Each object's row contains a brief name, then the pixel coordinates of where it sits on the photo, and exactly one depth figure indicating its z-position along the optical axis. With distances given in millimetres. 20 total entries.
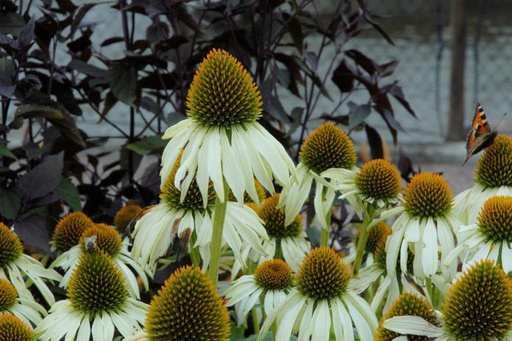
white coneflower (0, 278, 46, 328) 1462
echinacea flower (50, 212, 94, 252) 1582
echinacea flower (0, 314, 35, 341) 1399
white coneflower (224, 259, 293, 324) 1488
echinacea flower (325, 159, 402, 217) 1529
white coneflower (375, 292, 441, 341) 1379
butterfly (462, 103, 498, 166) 1538
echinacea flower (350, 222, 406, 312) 1499
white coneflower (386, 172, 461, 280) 1473
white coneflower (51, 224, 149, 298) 1501
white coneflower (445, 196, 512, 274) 1443
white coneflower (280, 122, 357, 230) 1532
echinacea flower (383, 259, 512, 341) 1353
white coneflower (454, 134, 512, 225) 1540
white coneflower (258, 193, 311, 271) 1560
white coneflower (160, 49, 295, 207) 1383
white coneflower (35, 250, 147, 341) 1423
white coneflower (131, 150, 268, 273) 1432
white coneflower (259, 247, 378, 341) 1416
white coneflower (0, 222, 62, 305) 1512
